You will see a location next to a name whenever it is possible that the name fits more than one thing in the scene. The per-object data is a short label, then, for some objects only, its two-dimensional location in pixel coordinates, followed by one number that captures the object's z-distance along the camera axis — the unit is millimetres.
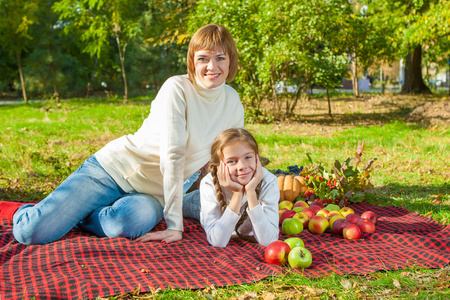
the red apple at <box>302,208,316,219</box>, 4137
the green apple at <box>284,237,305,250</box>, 3293
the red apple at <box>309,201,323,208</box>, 4455
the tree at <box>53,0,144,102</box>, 16344
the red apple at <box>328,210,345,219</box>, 4066
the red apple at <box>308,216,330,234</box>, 3859
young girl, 3340
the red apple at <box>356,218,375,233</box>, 3775
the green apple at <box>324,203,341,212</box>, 4352
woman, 3594
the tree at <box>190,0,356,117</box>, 10445
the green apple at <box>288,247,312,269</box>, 3018
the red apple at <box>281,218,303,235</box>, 3826
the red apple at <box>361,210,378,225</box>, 3960
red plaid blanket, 2807
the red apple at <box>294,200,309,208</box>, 4535
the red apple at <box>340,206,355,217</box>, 4195
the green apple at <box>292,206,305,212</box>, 4341
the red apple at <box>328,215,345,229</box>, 3938
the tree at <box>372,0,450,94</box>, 12536
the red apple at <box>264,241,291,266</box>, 3119
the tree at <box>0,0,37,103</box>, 17516
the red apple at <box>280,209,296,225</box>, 4125
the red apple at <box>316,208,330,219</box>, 4107
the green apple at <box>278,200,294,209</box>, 4508
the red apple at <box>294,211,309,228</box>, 4016
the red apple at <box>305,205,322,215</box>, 4312
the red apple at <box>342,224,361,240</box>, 3688
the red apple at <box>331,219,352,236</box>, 3825
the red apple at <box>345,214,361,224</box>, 3928
